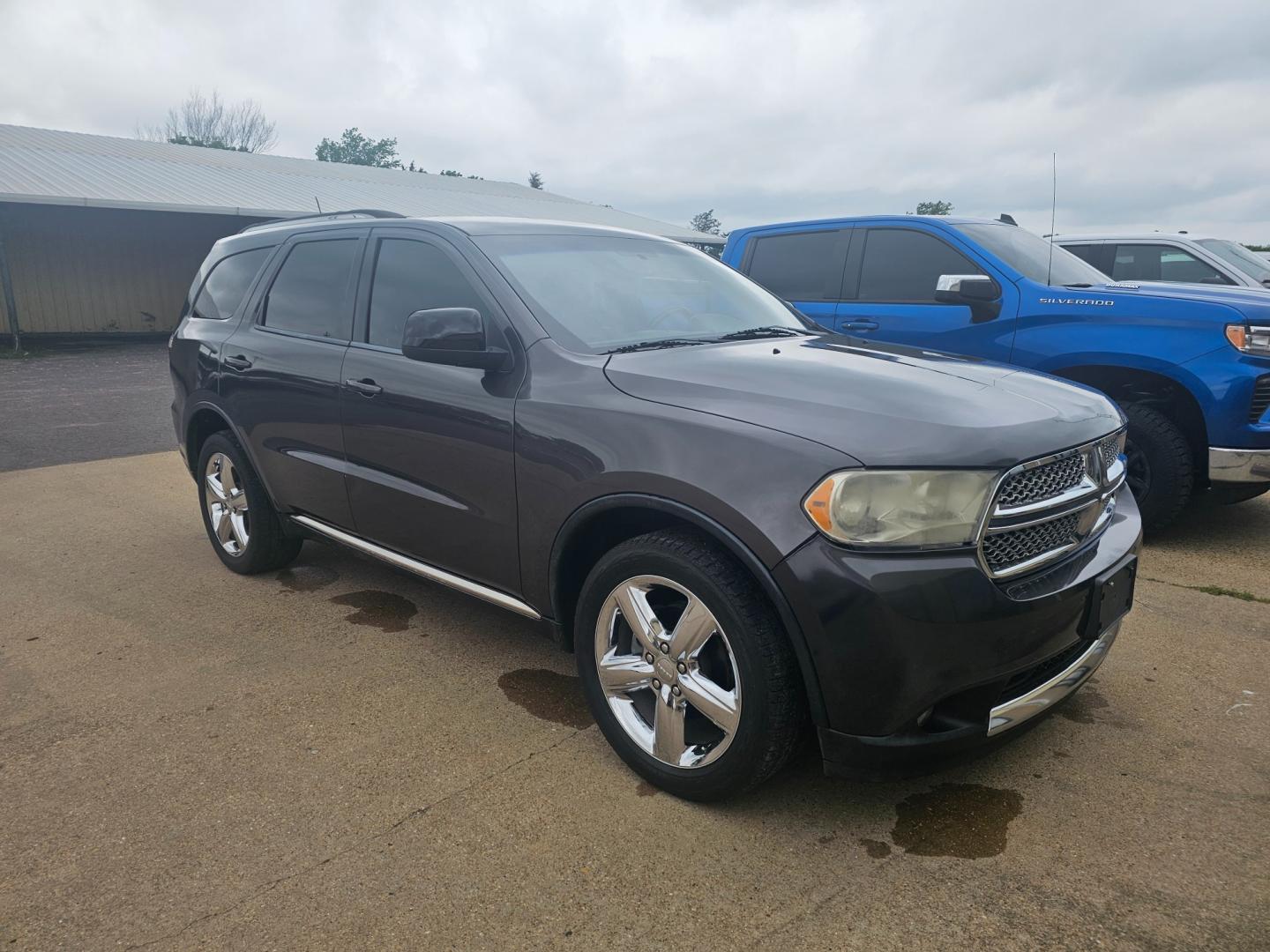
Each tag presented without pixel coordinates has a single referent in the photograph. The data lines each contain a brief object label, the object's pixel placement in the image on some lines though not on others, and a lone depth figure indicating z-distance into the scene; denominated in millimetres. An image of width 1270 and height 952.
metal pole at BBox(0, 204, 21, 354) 17281
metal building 18109
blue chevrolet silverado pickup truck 4762
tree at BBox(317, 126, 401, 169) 69875
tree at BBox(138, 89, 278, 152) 57750
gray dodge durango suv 2213
